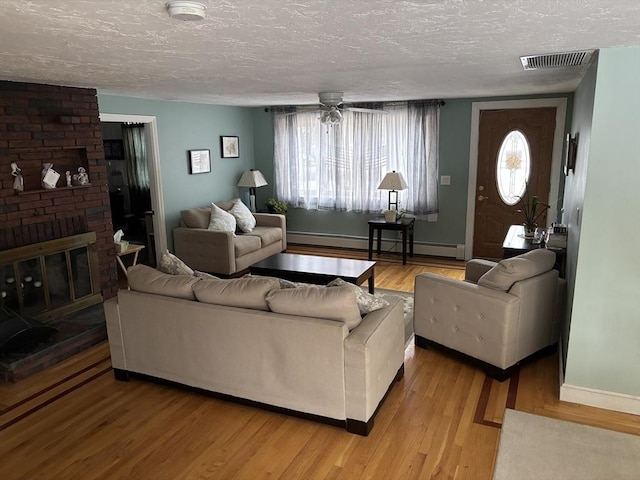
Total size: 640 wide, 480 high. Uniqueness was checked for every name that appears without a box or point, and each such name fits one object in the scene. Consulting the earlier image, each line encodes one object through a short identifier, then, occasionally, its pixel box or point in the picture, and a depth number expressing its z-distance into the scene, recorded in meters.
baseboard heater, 6.86
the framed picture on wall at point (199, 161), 6.54
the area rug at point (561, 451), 2.51
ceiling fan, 4.95
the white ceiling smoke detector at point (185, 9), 1.71
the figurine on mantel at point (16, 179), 4.04
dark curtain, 6.89
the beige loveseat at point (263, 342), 2.80
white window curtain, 6.69
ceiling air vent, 2.91
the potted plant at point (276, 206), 7.58
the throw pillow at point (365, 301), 3.11
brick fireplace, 4.01
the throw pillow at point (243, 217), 6.67
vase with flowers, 6.12
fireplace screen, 4.00
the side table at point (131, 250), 5.21
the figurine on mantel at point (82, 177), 4.62
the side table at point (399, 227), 6.51
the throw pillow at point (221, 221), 6.24
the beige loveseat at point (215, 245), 5.87
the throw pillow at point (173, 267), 3.57
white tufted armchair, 3.32
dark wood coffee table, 4.73
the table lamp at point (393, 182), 6.35
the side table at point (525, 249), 4.30
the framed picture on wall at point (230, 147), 7.15
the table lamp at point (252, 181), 7.27
